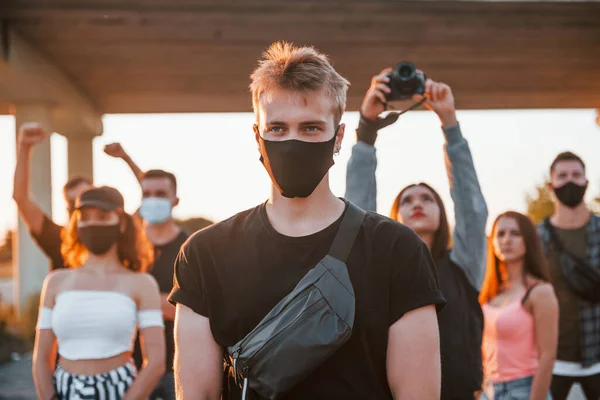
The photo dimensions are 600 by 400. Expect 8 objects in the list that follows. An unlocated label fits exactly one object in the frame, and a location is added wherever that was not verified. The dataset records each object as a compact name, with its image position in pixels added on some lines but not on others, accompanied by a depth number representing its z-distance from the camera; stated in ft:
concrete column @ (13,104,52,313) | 54.90
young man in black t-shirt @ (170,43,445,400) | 7.48
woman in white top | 13.82
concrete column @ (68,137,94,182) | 66.74
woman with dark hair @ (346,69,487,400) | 12.09
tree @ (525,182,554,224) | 100.07
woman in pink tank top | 16.51
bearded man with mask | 19.19
